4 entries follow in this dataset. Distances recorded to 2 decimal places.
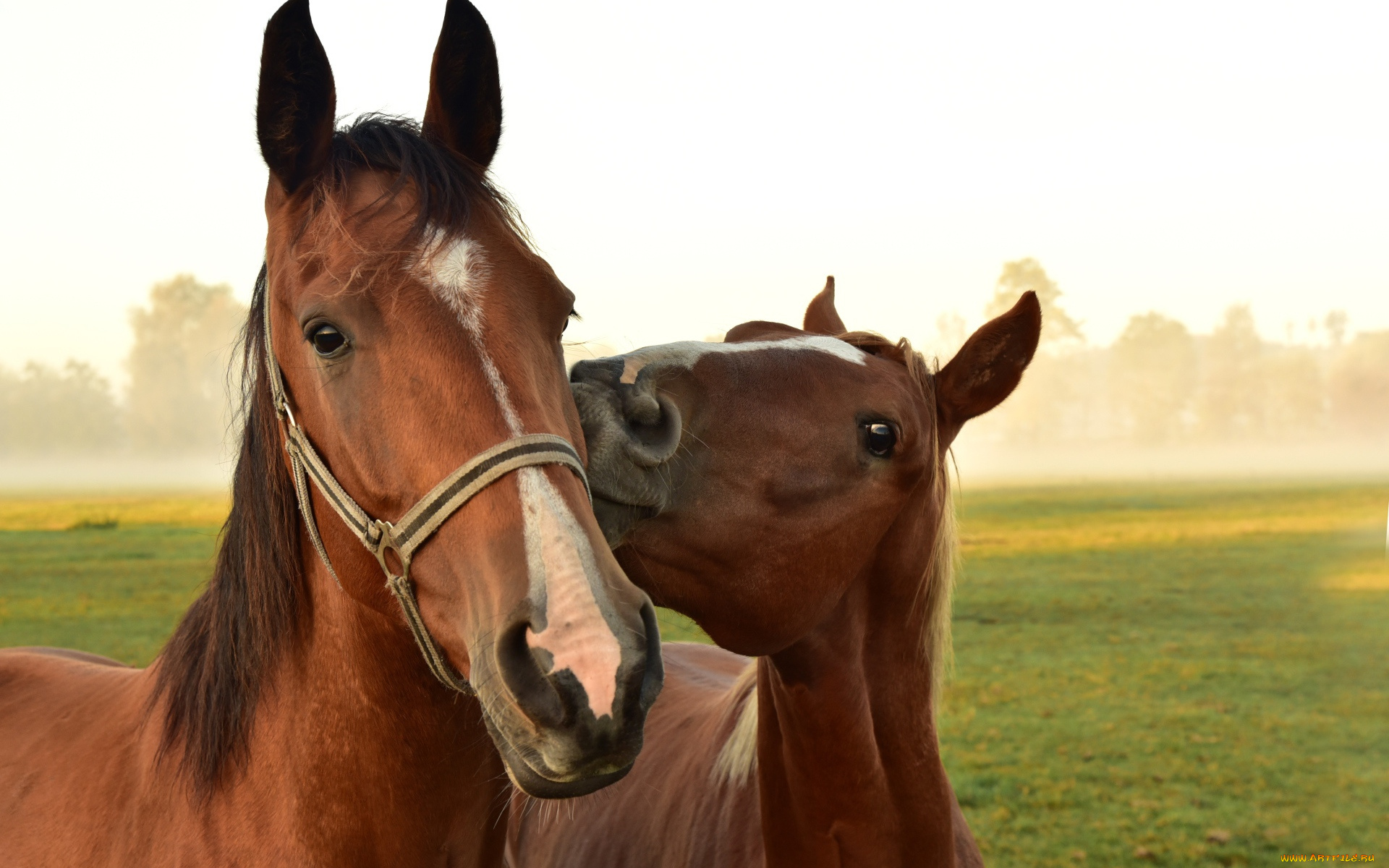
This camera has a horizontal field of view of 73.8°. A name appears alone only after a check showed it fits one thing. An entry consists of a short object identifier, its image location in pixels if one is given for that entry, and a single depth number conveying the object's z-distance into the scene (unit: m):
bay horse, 1.46
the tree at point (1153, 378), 55.69
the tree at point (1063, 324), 40.46
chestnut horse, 2.29
